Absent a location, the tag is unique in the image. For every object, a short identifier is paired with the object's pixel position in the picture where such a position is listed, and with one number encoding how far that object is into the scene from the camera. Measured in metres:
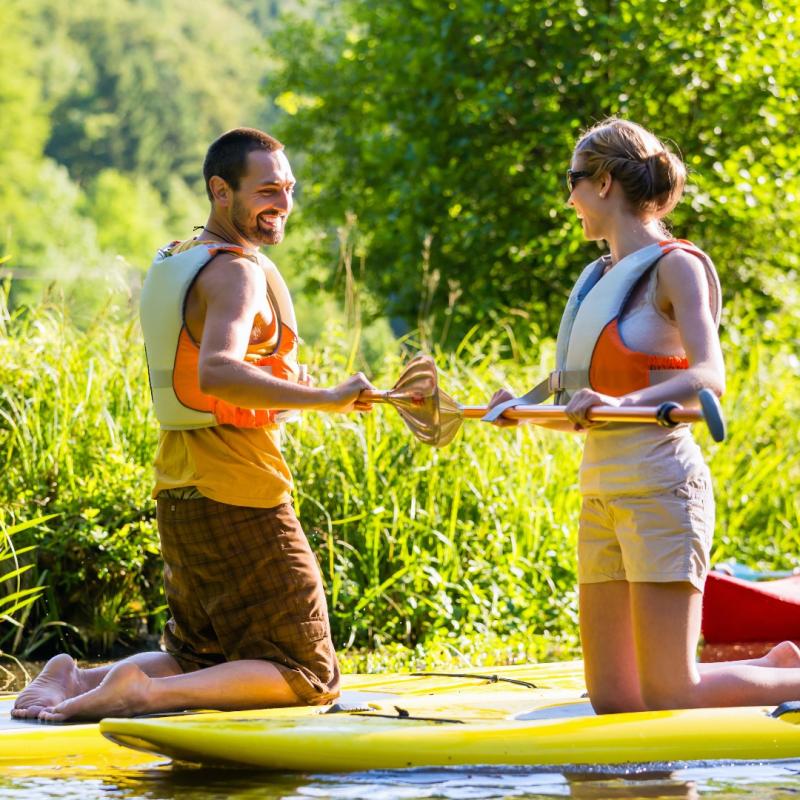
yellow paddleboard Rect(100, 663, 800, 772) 6.80
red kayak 9.35
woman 6.83
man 7.37
